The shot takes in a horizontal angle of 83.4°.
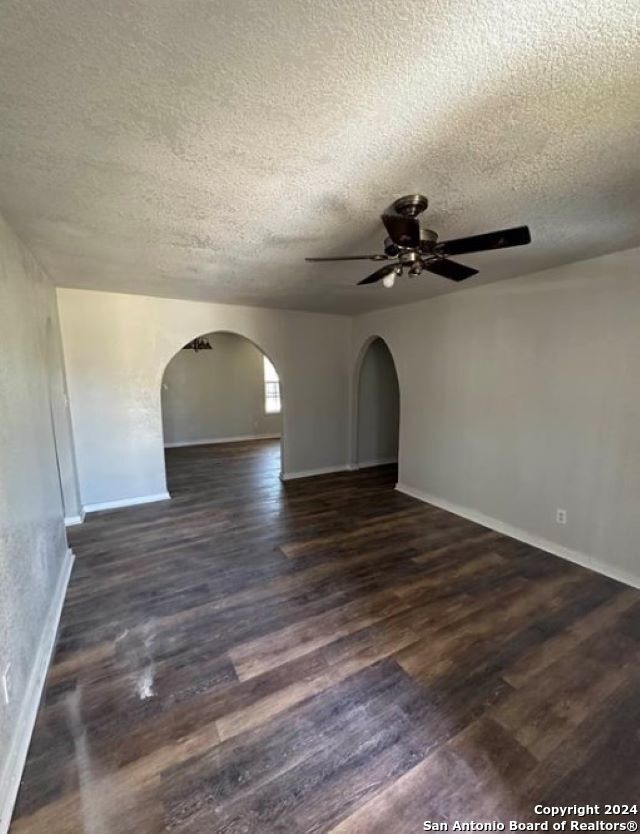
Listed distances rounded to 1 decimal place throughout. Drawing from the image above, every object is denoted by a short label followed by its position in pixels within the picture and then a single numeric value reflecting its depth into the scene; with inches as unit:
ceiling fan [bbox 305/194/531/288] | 63.0
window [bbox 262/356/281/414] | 333.4
